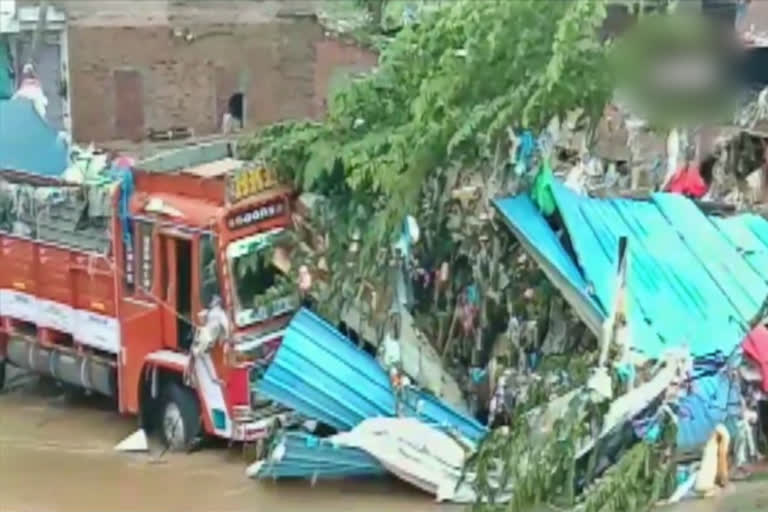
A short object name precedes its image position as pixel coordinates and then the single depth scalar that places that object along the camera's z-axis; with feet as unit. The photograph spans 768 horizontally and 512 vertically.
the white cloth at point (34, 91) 70.10
